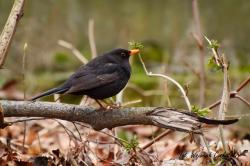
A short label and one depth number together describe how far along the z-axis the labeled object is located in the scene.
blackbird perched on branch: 9.00
